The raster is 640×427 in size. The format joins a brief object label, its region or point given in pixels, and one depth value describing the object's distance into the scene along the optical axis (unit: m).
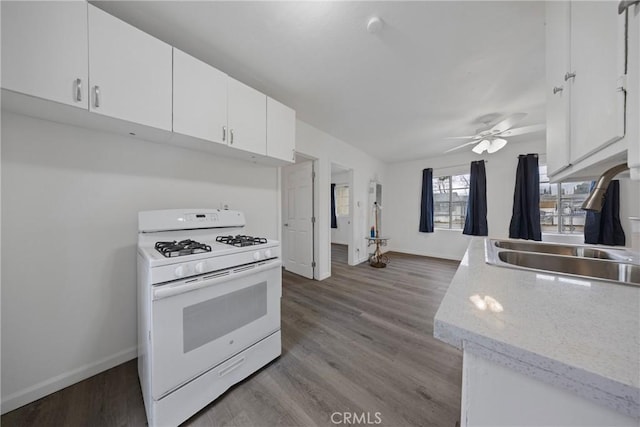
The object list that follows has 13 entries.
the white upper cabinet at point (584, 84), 0.63
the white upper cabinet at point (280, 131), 2.00
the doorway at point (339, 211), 6.49
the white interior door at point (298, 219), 3.42
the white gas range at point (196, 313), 1.07
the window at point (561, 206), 3.64
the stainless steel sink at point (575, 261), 1.04
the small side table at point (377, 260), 4.15
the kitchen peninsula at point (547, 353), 0.37
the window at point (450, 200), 4.69
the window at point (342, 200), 6.68
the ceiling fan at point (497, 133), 2.39
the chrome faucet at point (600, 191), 0.85
